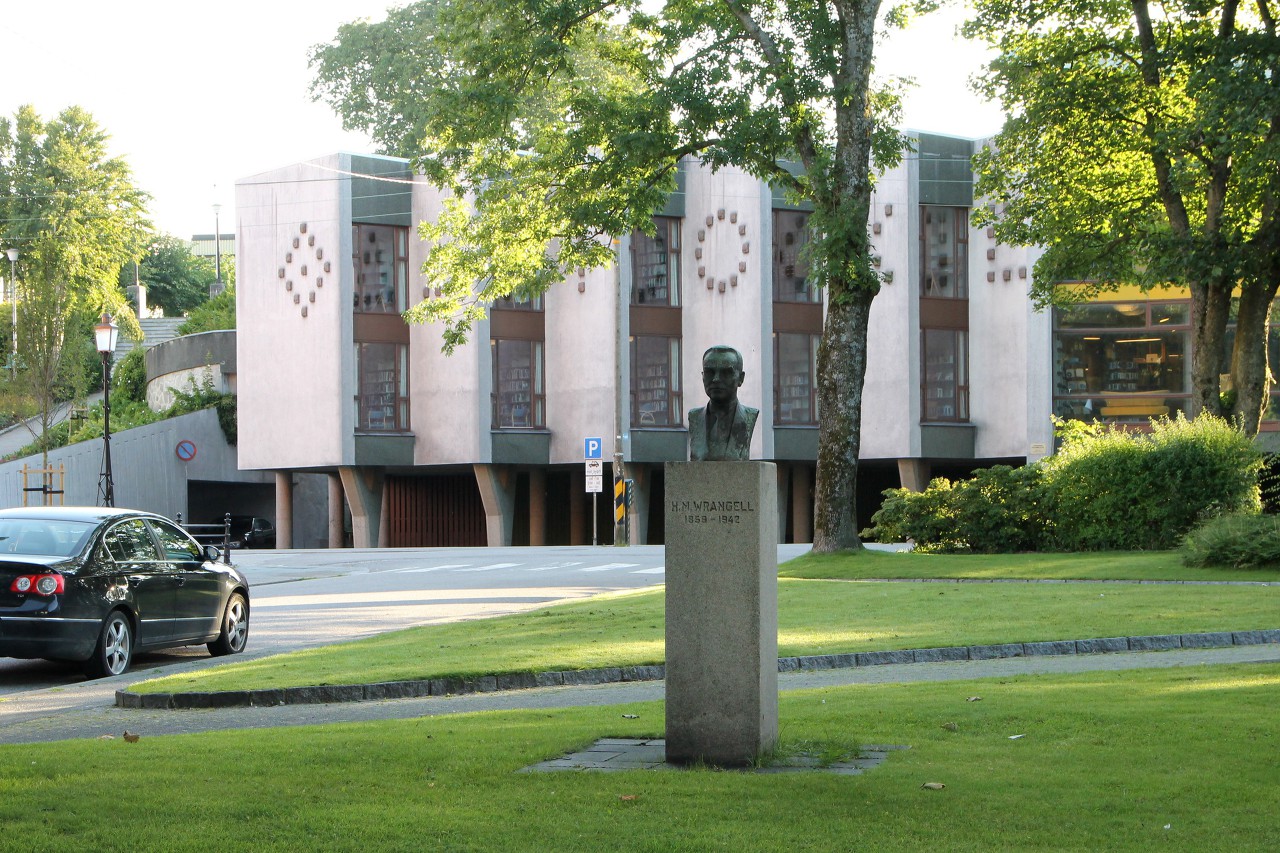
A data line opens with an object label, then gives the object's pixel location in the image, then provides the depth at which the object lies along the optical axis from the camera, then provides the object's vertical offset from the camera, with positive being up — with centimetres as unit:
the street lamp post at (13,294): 5184 +533
